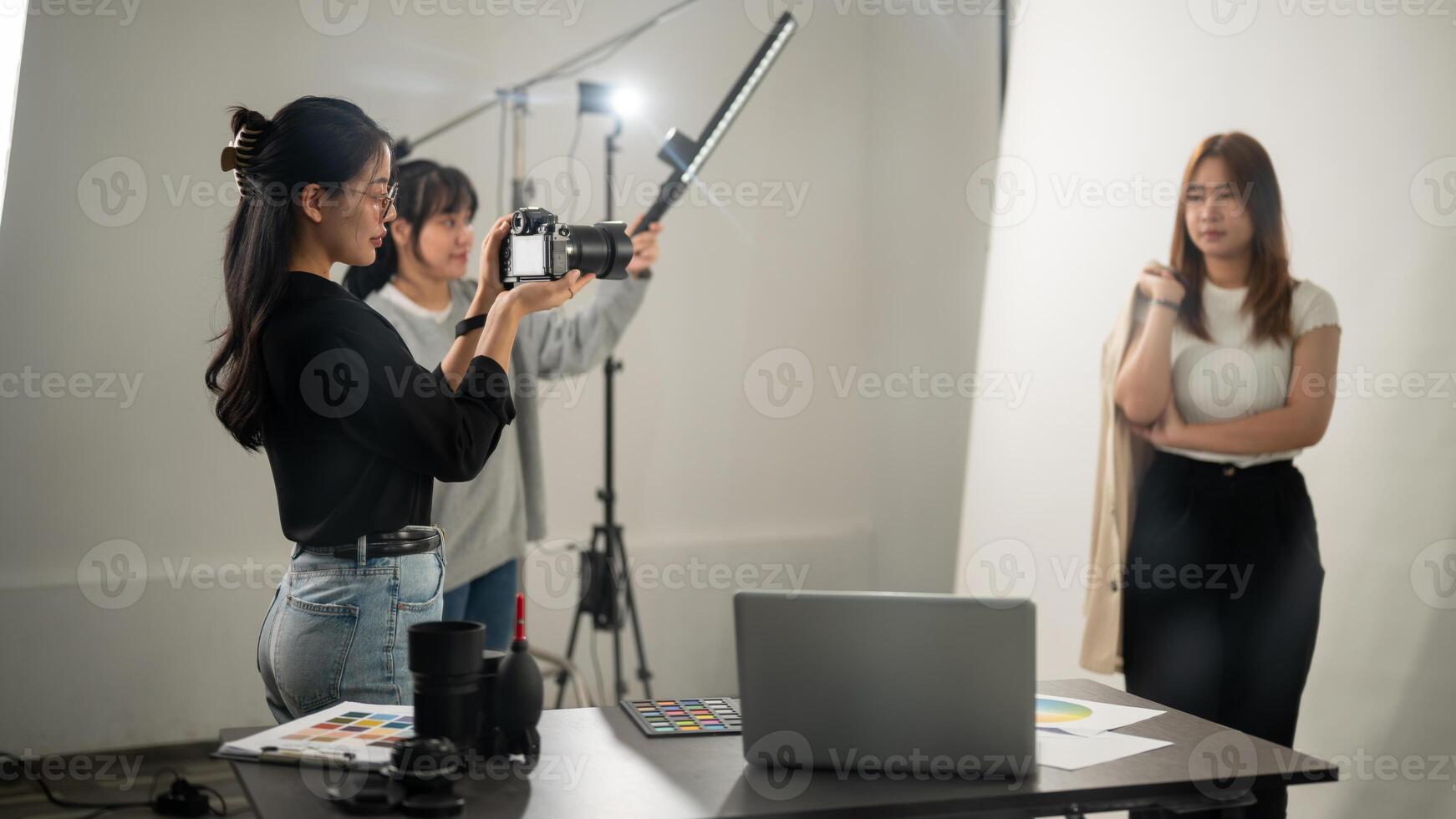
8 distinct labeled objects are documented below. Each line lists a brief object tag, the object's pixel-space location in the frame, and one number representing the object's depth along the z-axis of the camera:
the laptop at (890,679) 1.26
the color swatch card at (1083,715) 1.51
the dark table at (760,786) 1.21
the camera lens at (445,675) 1.29
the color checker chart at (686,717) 1.49
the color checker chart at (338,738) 1.30
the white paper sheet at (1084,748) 1.35
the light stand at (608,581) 3.64
